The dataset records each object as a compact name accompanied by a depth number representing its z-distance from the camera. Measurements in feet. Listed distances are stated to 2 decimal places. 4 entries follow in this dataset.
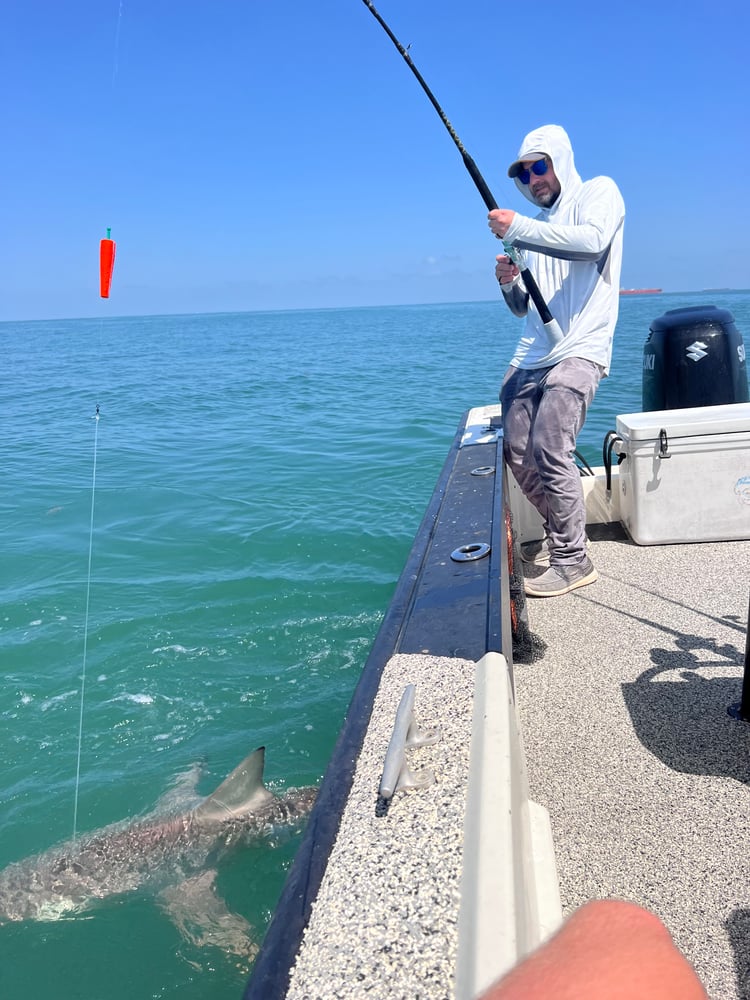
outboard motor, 15.80
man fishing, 10.87
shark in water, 10.33
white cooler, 13.61
